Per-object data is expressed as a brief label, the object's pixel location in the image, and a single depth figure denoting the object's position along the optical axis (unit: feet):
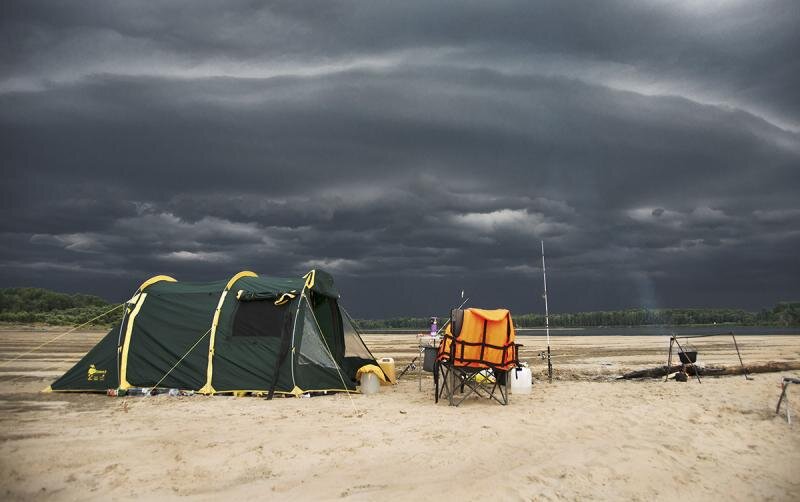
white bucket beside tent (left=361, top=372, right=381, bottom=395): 44.62
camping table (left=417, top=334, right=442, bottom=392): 51.72
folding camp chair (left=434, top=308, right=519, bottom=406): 37.91
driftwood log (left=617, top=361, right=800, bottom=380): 55.67
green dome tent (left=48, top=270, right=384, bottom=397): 42.37
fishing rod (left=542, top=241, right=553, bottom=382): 52.83
